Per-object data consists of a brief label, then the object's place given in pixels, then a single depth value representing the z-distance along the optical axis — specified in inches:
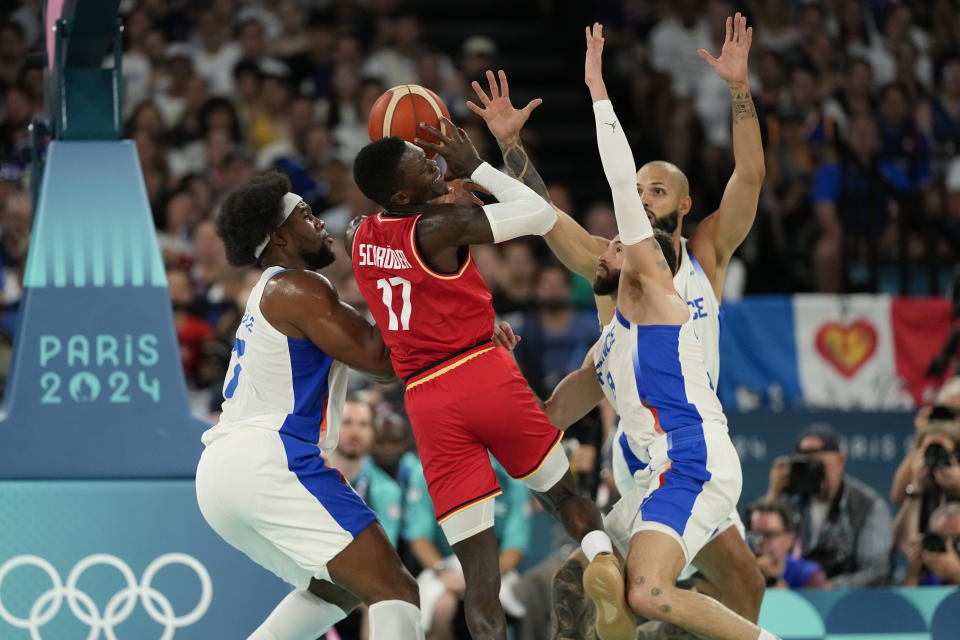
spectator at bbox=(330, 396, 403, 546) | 714.8
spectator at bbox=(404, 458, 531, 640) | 688.4
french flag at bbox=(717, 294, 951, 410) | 855.7
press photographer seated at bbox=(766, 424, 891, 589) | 682.2
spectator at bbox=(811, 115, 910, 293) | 959.0
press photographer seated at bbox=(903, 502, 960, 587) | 625.3
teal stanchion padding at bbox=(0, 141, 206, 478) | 530.3
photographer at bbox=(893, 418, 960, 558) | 658.8
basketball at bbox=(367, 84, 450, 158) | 474.9
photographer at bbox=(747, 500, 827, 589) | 644.1
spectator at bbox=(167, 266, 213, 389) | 798.5
